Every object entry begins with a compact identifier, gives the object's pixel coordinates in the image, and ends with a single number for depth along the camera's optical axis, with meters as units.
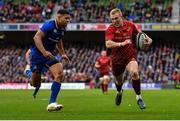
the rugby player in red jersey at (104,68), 29.98
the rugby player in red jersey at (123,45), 15.47
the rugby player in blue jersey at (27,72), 21.64
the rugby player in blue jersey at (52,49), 14.48
